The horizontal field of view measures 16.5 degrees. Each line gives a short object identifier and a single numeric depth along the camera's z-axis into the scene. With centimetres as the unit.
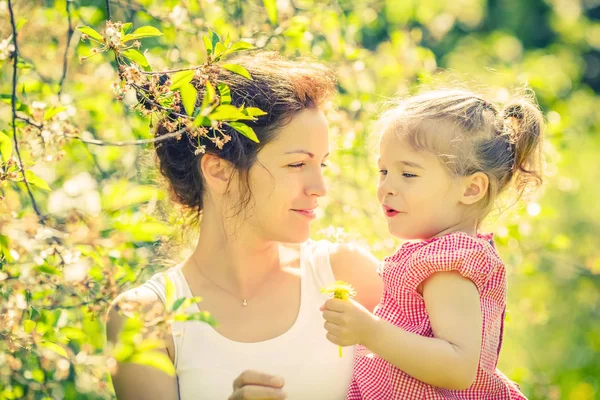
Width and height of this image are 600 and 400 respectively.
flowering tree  223
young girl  233
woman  249
